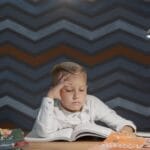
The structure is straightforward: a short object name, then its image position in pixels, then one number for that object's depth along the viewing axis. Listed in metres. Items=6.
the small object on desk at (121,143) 1.71
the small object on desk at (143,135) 2.07
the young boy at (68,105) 2.10
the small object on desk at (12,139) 1.67
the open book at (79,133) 1.92
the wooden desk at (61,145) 1.78
